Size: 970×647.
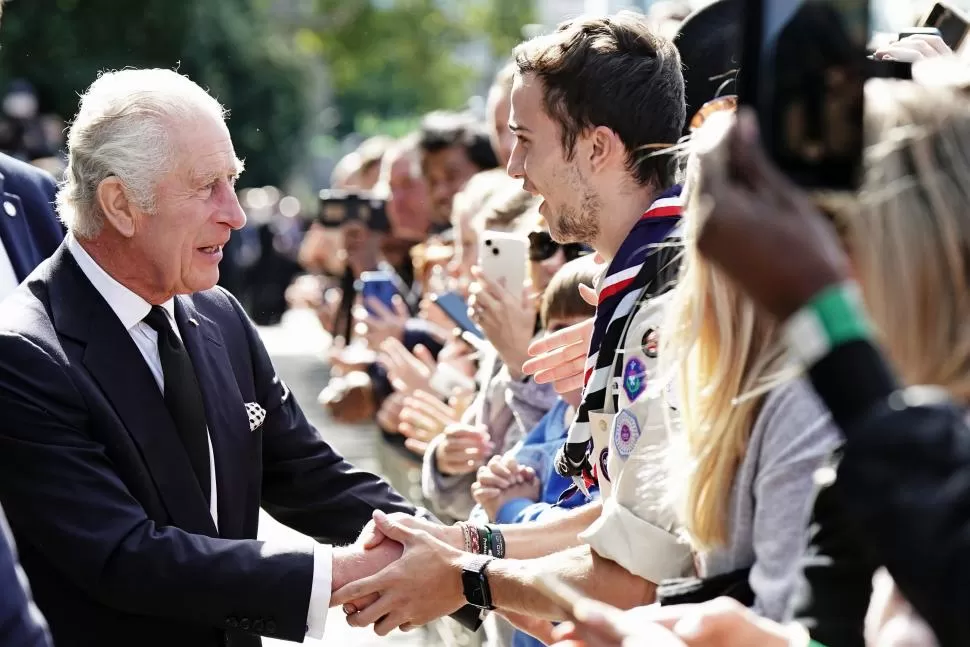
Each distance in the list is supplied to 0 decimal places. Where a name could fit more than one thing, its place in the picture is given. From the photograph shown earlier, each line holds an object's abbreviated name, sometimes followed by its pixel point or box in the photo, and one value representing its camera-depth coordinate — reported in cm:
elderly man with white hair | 320
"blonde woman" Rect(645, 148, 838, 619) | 226
